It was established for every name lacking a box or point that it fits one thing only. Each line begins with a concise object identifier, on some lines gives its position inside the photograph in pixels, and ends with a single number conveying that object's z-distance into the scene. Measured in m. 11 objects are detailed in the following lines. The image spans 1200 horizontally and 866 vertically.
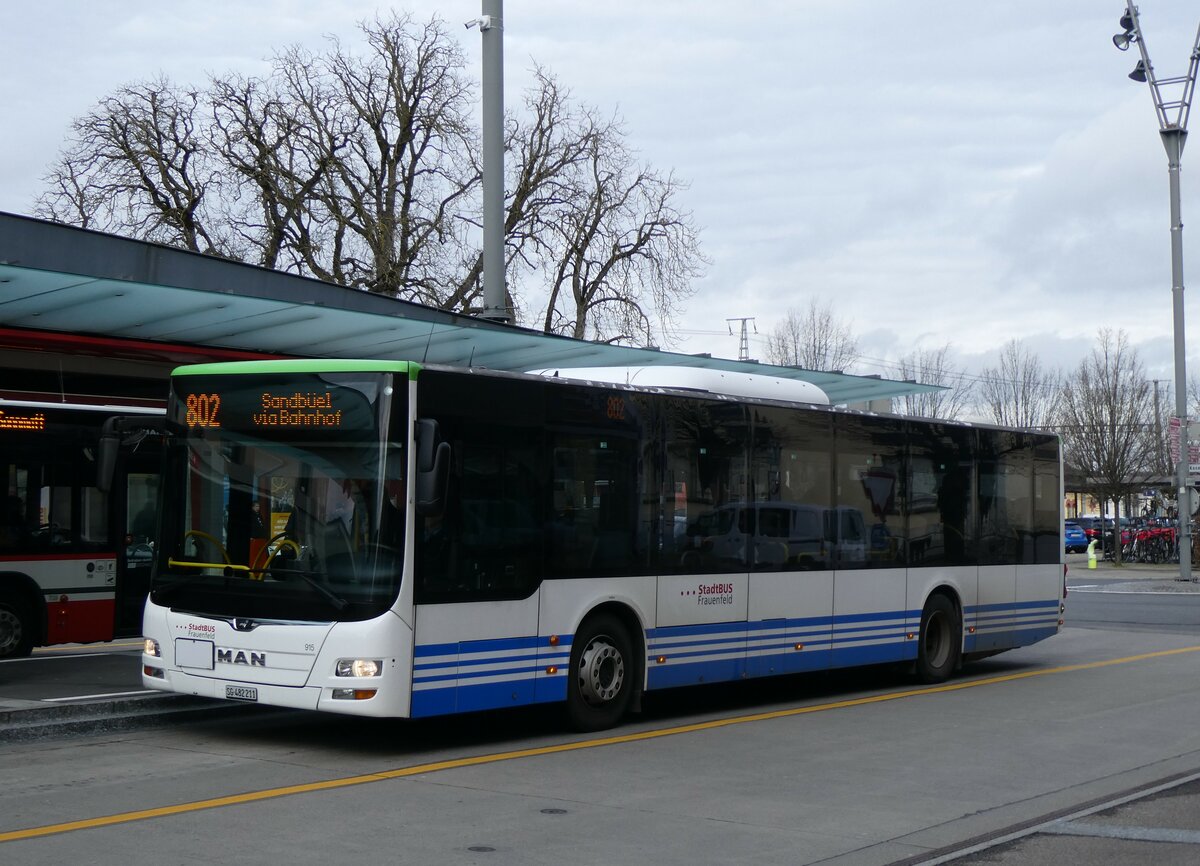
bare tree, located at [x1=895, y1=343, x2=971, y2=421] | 68.19
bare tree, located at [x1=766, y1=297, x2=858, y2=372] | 64.35
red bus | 14.90
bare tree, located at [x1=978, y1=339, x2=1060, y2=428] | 69.25
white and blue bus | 10.16
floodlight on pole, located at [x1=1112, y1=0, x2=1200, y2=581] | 30.78
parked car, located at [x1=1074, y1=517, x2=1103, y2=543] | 66.56
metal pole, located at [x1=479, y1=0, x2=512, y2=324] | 17.41
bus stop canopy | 13.98
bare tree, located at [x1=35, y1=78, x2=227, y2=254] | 40.59
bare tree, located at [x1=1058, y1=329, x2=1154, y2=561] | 51.66
